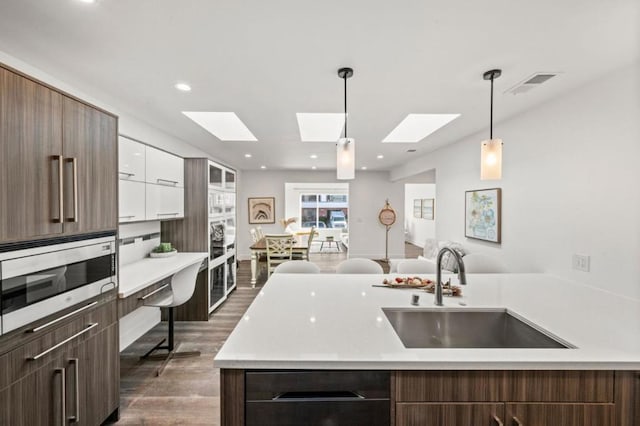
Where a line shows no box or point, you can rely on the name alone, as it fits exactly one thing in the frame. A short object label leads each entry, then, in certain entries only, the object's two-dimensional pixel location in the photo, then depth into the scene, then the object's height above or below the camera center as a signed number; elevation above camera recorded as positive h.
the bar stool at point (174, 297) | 2.59 -0.83
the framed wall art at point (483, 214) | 3.33 -0.05
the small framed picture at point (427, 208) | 9.35 +0.06
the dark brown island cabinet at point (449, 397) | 1.05 -0.70
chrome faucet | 1.54 -0.30
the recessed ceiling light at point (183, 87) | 2.25 +0.98
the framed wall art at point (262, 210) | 7.80 -0.03
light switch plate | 2.28 -0.42
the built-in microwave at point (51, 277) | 1.27 -0.37
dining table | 5.23 -0.80
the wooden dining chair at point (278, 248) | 5.11 -0.71
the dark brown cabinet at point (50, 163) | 1.27 +0.23
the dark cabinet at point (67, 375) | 1.29 -0.88
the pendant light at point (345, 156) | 2.10 +0.40
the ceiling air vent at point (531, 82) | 2.09 +1.00
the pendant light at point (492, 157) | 2.03 +0.38
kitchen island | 1.05 -0.61
